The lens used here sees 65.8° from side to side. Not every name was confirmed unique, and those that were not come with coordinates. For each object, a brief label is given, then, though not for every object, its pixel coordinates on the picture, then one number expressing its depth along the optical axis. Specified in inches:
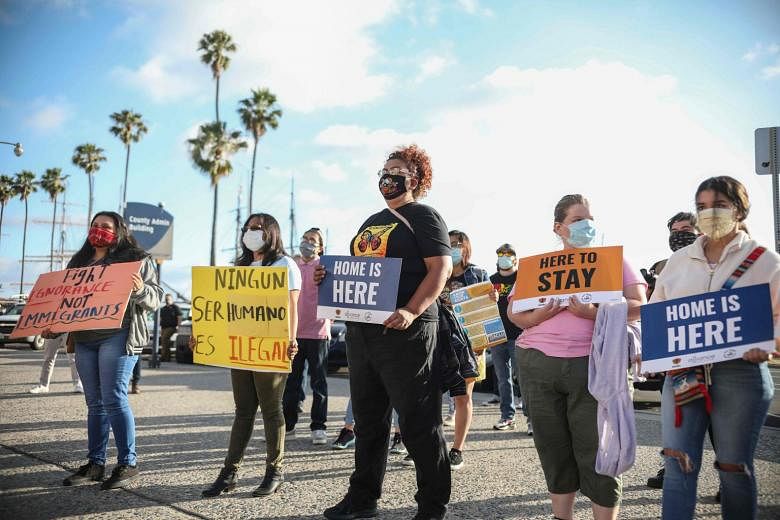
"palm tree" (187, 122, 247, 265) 1327.5
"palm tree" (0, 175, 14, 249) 2097.7
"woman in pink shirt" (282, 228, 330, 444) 258.8
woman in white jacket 109.0
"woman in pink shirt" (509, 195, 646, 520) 120.9
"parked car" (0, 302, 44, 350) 950.2
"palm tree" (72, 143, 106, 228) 1909.4
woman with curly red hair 141.9
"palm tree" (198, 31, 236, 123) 1333.7
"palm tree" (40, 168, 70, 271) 2156.7
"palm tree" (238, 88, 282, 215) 1380.4
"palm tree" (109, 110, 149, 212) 1652.3
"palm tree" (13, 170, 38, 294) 2232.3
